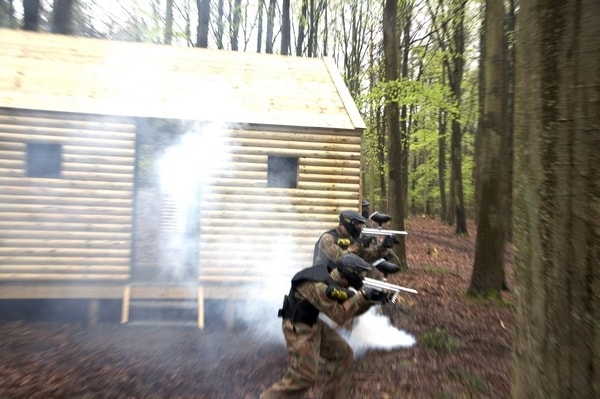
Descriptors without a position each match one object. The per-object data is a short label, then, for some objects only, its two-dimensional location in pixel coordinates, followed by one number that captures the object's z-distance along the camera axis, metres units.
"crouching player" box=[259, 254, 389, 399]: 4.05
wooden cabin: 7.25
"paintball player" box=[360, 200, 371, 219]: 9.48
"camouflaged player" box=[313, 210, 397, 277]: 5.66
